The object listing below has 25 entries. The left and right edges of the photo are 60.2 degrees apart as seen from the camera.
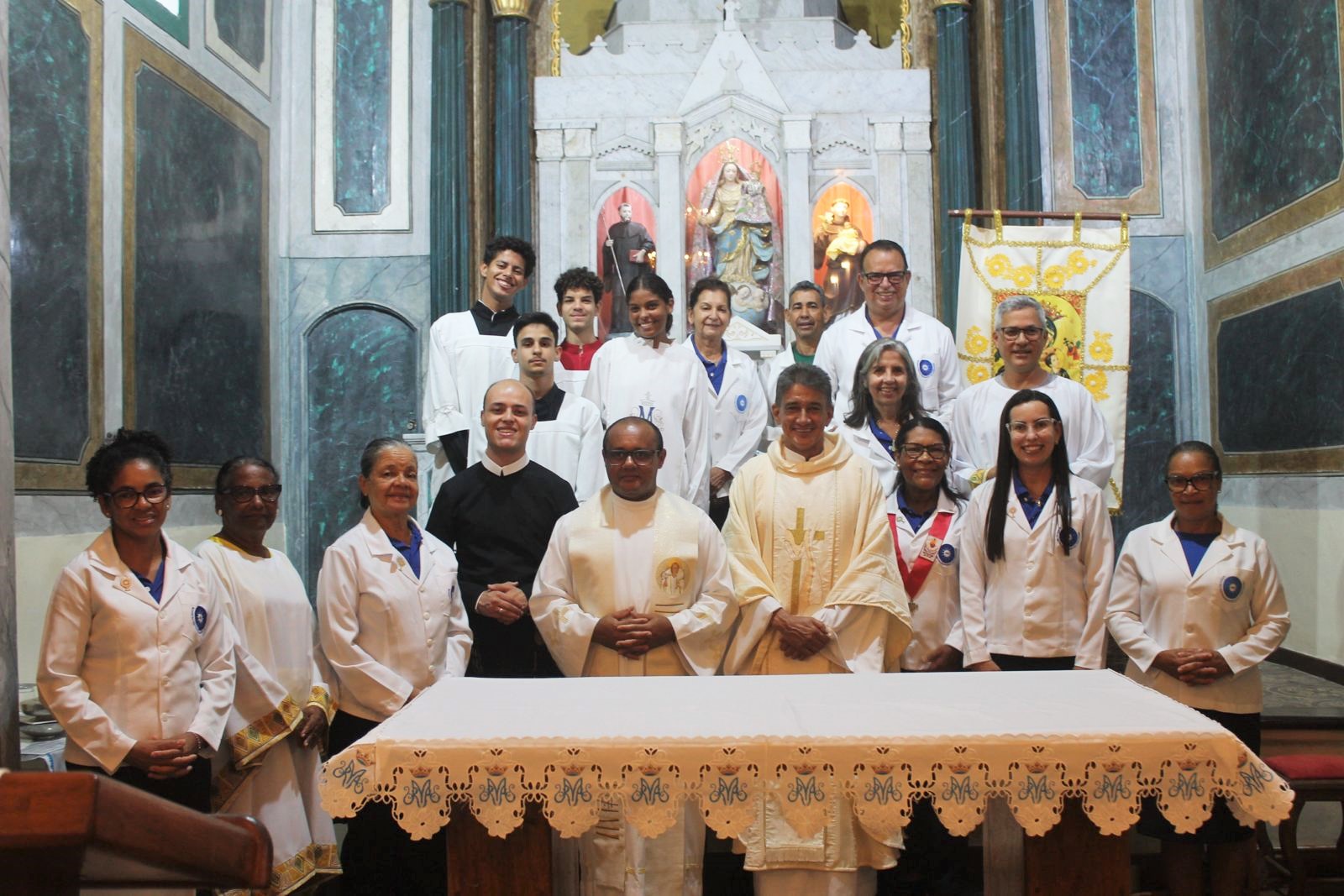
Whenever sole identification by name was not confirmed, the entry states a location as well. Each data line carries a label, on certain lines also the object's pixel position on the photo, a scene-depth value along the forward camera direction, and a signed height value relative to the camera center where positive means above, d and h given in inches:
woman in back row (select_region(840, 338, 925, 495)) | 194.5 +12.8
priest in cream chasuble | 160.9 -11.1
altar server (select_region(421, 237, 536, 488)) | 223.9 +26.0
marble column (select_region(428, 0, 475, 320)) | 343.9 +94.0
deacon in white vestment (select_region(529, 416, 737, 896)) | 157.1 -13.8
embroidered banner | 257.1 +40.6
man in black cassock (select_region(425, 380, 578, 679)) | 175.0 -5.7
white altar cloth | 109.8 -28.0
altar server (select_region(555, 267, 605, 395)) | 221.5 +31.7
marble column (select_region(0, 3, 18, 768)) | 142.2 -6.2
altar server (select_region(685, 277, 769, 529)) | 221.0 +18.7
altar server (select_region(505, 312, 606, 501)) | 201.0 +11.2
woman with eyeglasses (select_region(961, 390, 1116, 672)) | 160.2 -12.4
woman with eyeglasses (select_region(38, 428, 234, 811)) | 129.2 -18.1
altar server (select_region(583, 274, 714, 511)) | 211.0 +16.7
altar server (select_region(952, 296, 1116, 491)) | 197.8 +11.9
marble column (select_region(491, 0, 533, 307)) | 354.0 +111.9
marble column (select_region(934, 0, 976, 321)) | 347.3 +107.2
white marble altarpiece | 358.9 +103.1
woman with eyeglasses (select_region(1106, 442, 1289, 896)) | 151.9 -18.8
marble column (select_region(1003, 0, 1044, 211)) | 337.4 +106.3
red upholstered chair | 157.9 -43.7
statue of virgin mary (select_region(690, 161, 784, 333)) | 356.8 +73.1
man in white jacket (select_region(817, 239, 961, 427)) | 223.0 +27.6
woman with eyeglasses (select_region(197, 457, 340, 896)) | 144.3 -26.1
